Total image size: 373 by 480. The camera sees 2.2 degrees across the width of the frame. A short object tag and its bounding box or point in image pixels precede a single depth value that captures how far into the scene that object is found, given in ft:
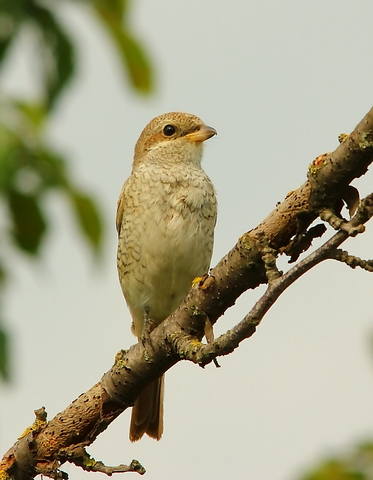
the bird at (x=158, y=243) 14.94
